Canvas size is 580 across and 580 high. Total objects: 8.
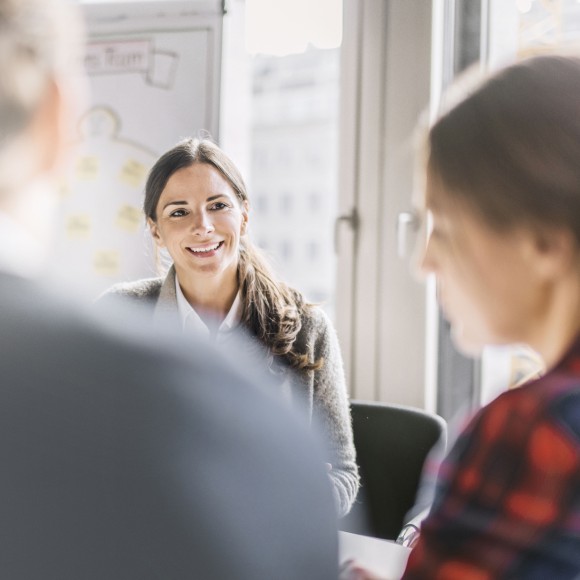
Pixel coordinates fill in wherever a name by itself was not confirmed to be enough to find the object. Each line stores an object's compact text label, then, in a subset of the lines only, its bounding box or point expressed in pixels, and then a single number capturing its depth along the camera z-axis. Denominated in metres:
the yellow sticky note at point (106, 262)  2.50
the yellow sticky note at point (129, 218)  2.48
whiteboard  2.40
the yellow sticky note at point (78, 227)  2.54
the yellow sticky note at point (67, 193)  2.53
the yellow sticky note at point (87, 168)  2.53
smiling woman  1.85
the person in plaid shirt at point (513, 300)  0.54
